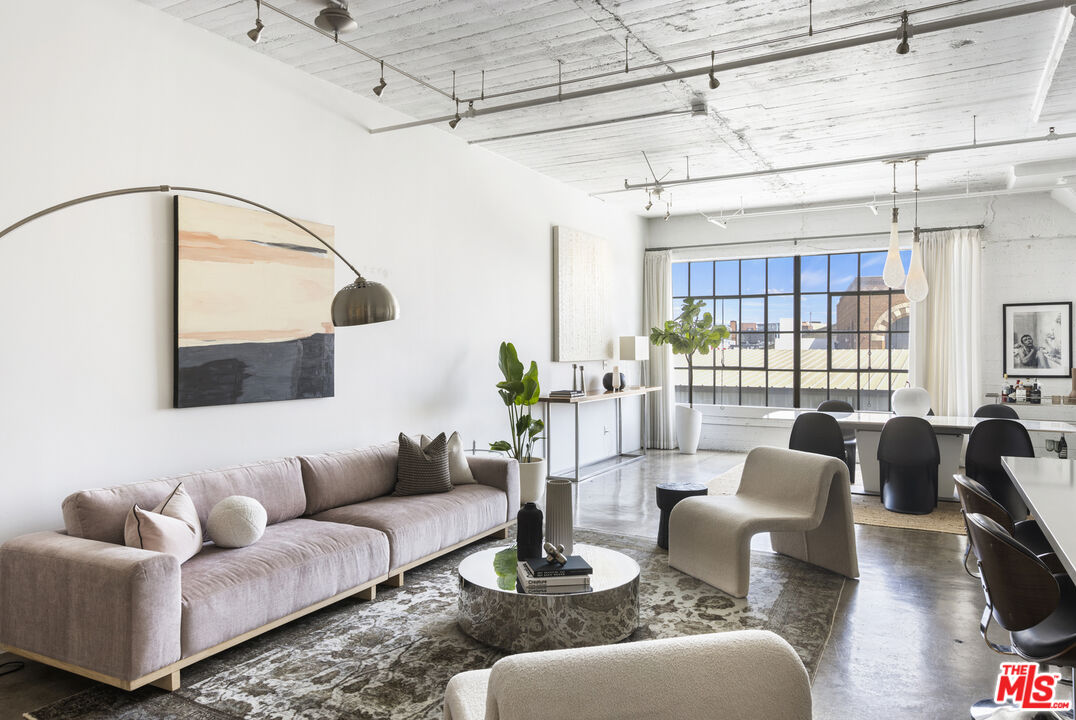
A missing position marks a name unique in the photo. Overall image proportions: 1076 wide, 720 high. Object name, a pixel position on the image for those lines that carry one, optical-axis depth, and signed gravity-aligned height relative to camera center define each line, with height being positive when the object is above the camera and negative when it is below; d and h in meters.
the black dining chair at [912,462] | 6.10 -0.84
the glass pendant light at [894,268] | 6.55 +0.83
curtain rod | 8.47 +1.53
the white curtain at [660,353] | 10.10 +0.08
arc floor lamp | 3.30 +0.24
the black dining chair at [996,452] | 5.48 -0.68
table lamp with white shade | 9.02 +0.13
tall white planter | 9.60 -0.91
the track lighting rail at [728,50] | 3.88 +1.83
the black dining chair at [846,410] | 7.37 -0.51
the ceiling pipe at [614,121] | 5.45 +1.80
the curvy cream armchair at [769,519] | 4.15 -0.93
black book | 3.36 -0.96
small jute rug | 5.73 -1.28
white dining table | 6.29 -0.68
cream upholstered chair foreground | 1.32 -0.59
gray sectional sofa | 2.85 -0.96
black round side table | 5.07 -0.96
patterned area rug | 2.86 -1.33
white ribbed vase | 3.80 -0.80
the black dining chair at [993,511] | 2.76 -0.56
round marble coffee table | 3.28 -1.15
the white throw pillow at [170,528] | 3.21 -0.76
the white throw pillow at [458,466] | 5.31 -0.77
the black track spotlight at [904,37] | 3.46 +1.52
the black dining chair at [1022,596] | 2.13 -0.69
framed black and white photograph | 8.17 +0.23
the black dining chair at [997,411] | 6.56 -0.46
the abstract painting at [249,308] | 4.11 +0.30
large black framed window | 9.60 +0.41
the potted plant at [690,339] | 9.36 +0.25
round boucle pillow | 3.60 -0.81
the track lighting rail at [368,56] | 3.77 +1.75
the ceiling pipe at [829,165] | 6.26 +1.75
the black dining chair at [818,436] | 6.16 -0.64
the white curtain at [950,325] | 8.43 +0.40
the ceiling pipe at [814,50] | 3.40 +1.57
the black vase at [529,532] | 3.58 -0.84
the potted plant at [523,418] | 6.42 -0.53
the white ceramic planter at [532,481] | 6.39 -1.07
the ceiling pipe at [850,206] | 7.65 +1.81
